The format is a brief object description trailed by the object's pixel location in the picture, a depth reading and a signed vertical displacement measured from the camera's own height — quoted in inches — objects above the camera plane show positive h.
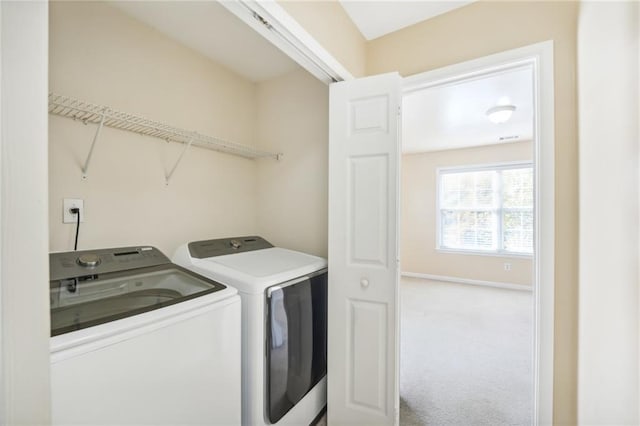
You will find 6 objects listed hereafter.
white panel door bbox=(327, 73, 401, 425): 60.3 -8.9
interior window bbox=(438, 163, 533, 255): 183.6 +1.8
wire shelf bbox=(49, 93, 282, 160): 49.5 +18.5
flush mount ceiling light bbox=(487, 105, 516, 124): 119.3 +43.1
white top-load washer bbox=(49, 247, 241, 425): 30.1 -16.6
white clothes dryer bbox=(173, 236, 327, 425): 51.5 -22.8
